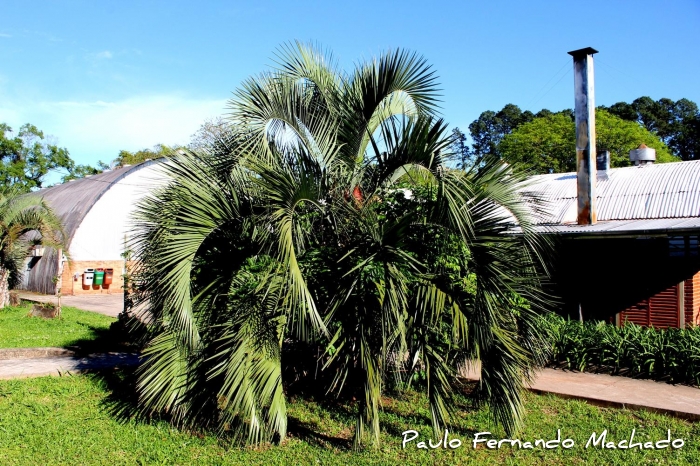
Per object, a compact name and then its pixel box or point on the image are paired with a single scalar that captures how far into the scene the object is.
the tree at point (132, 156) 44.16
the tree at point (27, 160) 38.22
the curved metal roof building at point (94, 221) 24.19
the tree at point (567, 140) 33.47
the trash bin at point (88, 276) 24.37
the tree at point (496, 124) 56.94
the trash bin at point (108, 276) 24.91
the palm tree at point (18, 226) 16.44
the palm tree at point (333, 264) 5.73
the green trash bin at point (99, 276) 24.52
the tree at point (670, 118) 46.06
